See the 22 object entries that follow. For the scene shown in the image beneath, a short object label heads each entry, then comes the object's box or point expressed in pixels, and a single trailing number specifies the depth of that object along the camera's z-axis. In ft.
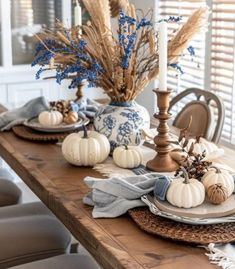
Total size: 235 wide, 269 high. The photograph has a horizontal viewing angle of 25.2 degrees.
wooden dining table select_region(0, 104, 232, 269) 4.15
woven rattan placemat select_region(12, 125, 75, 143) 7.66
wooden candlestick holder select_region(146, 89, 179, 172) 5.74
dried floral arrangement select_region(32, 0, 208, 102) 6.40
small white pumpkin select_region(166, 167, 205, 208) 4.73
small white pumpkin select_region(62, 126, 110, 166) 6.33
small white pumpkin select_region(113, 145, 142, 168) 6.28
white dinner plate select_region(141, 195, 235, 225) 4.56
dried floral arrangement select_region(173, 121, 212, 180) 5.05
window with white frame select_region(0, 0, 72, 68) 14.10
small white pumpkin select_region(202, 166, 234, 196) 4.86
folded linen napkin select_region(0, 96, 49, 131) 8.36
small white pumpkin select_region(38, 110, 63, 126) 7.93
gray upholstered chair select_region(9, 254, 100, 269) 5.79
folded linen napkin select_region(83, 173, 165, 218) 4.96
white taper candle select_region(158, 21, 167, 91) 5.64
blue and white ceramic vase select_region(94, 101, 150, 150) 6.76
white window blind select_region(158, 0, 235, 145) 11.42
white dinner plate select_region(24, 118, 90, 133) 7.79
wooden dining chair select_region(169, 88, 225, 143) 8.48
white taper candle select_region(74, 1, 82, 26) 7.73
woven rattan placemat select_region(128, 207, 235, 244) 4.38
